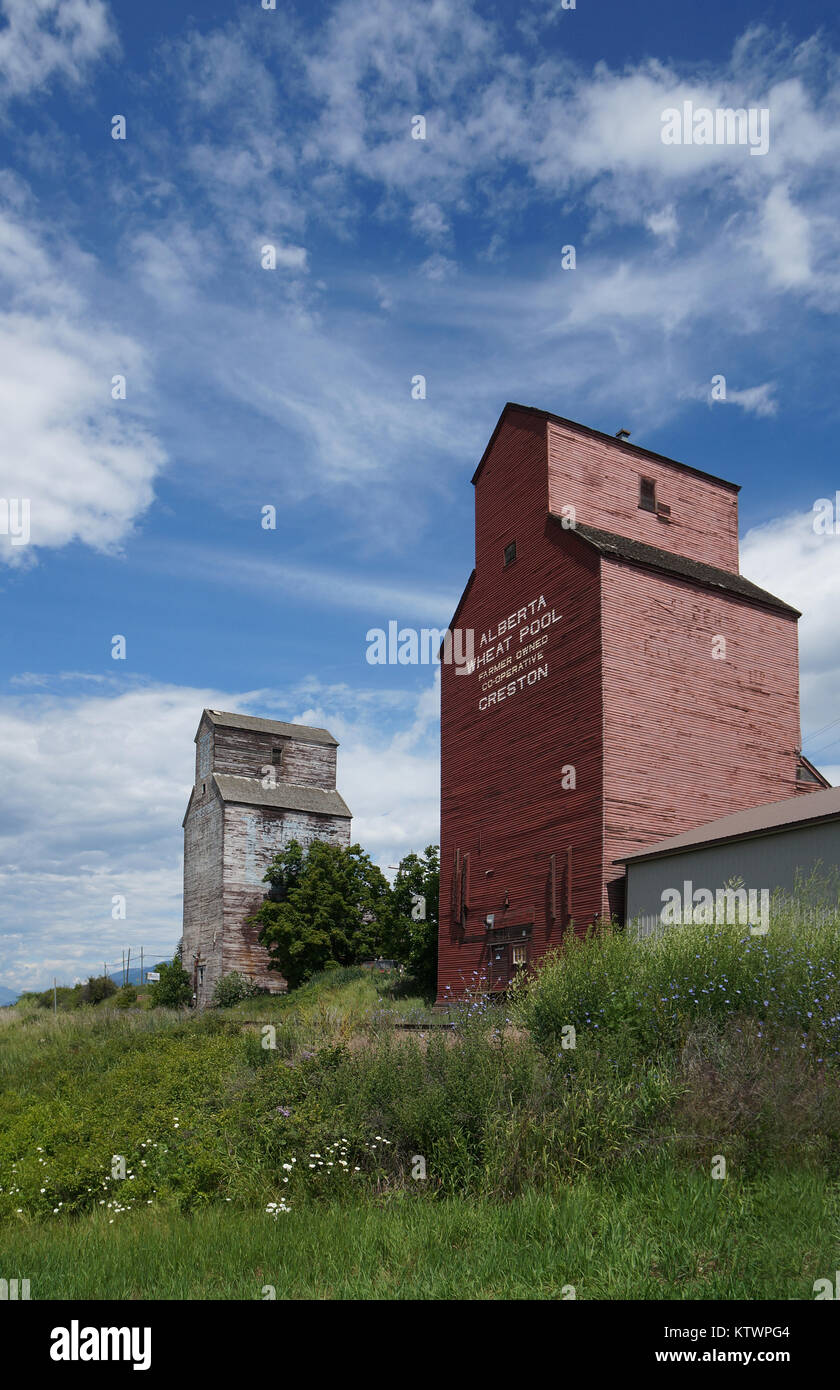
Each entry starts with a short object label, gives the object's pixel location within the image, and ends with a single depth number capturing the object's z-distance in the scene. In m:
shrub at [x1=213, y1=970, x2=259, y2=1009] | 44.84
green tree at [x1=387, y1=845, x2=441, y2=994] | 35.44
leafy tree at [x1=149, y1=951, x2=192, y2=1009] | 48.81
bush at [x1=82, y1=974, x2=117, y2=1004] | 57.84
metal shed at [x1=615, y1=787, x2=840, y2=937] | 18.78
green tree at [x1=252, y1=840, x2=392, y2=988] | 45.06
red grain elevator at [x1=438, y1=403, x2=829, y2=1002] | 24.73
